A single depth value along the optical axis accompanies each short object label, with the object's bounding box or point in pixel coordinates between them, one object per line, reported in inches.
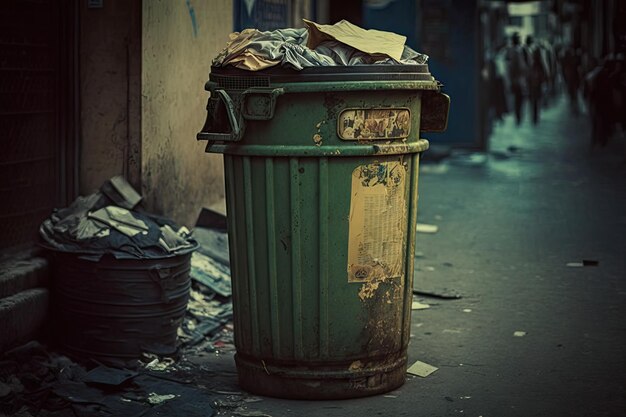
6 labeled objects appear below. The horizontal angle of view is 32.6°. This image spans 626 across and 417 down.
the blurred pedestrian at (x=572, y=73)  940.0
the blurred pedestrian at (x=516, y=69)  800.3
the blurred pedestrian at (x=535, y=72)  821.2
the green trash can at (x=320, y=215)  173.5
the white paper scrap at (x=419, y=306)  258.1
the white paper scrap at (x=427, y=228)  368.8
